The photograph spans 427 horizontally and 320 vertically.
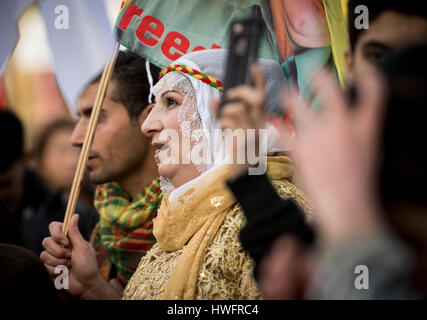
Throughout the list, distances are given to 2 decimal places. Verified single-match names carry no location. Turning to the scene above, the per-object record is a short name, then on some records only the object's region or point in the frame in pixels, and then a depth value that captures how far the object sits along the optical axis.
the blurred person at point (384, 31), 3.61
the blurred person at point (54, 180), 6.65
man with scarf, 5.57
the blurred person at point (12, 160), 6.87
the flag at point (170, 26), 5.43
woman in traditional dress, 3.80
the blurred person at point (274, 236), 2.45
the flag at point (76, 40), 6.09
